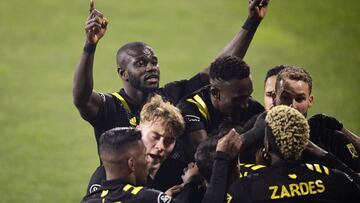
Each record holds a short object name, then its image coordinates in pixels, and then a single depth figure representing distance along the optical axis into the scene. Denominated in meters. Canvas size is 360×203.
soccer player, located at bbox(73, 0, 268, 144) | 15.02
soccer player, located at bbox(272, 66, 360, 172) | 14.31
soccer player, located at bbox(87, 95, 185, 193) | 13.91
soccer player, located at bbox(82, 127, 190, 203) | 12.66
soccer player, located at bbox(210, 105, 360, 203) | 12.80
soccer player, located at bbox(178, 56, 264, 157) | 14.57
